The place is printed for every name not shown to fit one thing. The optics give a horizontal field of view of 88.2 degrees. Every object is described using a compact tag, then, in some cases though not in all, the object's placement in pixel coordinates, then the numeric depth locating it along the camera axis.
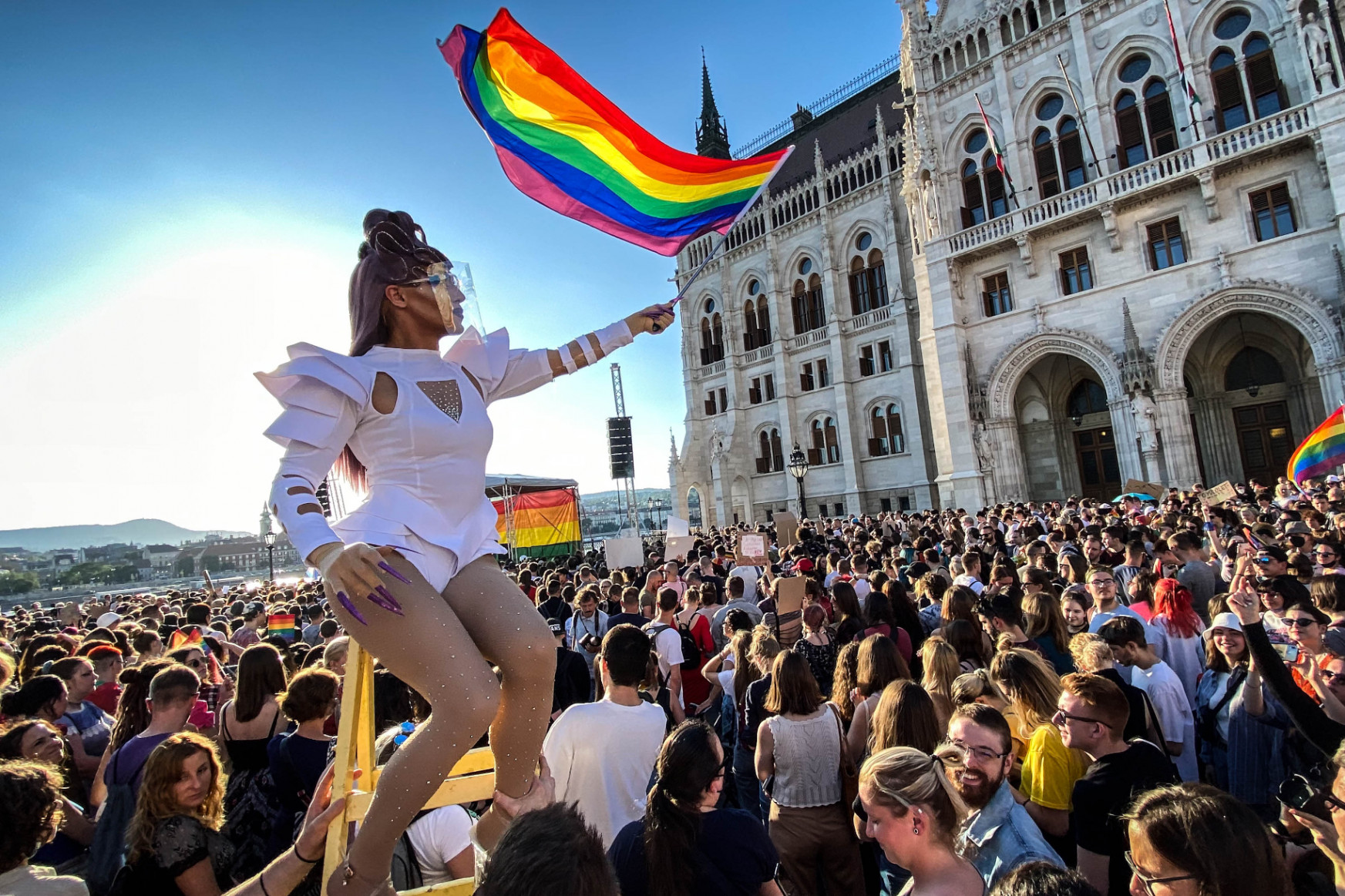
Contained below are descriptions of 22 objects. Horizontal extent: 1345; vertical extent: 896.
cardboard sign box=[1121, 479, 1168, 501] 15.35
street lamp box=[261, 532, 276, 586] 18.57
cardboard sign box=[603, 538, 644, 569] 13.04
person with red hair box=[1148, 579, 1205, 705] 4.66
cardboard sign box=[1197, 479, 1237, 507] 11.57
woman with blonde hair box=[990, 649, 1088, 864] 2.87
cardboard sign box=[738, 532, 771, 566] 10.01
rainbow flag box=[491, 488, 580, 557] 23.48
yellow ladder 1.87
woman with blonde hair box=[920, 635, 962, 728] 3.83
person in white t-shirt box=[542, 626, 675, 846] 3.18
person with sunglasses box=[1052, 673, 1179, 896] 2.49
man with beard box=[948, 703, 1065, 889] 2.46
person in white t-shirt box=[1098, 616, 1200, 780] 3.79
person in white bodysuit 1.73
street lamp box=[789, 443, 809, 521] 19.23
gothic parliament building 17.75
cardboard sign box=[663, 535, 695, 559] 12.86
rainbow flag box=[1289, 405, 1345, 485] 10.70
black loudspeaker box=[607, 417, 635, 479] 20.23
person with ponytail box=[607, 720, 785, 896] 2.25
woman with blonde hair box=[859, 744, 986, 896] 2.11
